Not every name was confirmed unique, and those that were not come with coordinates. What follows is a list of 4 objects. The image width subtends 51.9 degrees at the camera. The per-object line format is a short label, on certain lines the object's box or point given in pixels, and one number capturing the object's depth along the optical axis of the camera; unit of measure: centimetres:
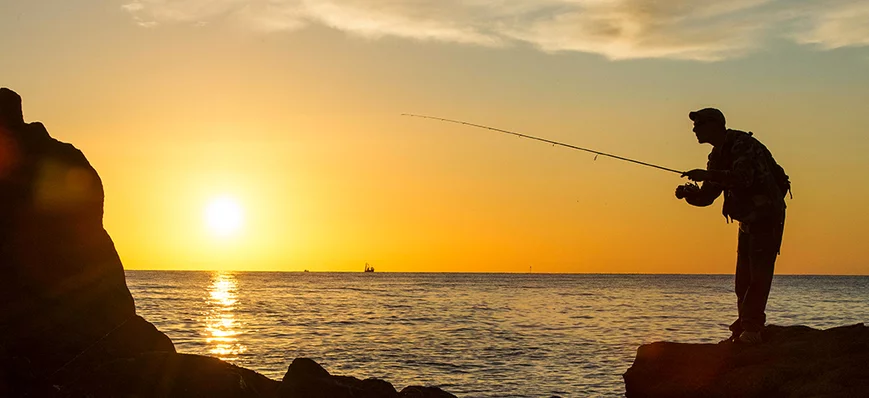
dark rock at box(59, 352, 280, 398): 871
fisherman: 869
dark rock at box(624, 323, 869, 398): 729
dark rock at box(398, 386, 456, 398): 1098
